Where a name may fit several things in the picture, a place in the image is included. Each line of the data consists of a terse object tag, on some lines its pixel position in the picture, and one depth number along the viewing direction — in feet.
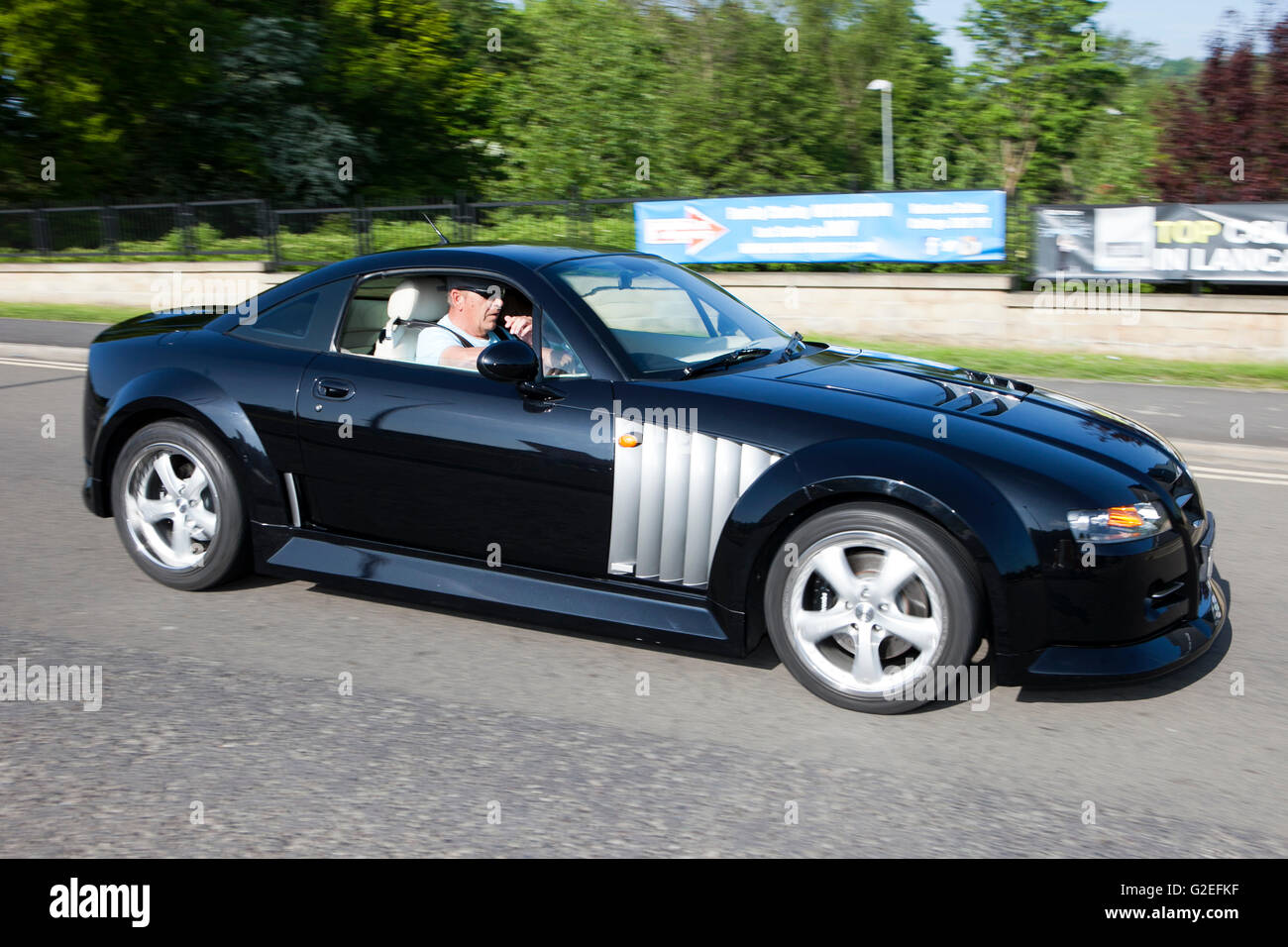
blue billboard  51.39
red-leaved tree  53.06
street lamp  113.05
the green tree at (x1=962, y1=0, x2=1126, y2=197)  134.10
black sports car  13.10
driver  16.62
